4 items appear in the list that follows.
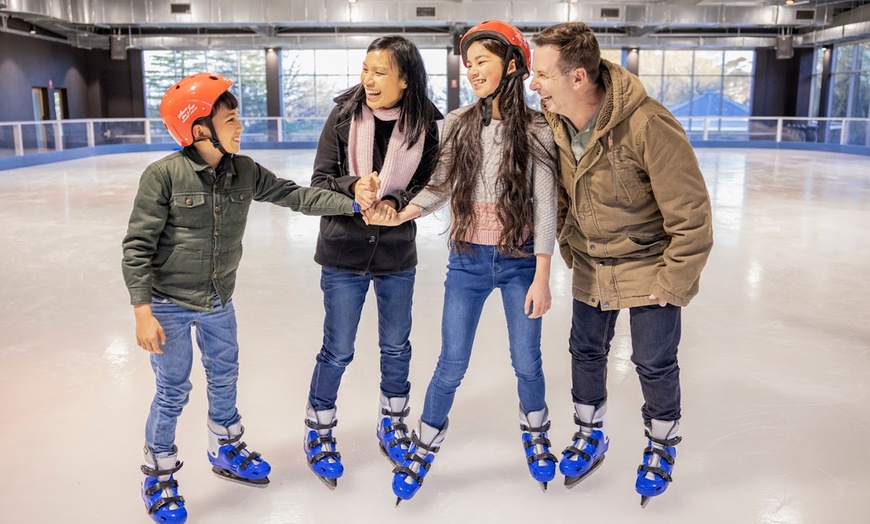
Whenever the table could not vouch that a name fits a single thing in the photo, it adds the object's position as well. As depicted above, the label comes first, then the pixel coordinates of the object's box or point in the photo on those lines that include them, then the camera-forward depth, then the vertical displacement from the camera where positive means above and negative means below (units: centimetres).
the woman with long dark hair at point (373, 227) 202 -31
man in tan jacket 183 -28
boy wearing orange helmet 184 -35
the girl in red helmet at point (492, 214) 191 -27
